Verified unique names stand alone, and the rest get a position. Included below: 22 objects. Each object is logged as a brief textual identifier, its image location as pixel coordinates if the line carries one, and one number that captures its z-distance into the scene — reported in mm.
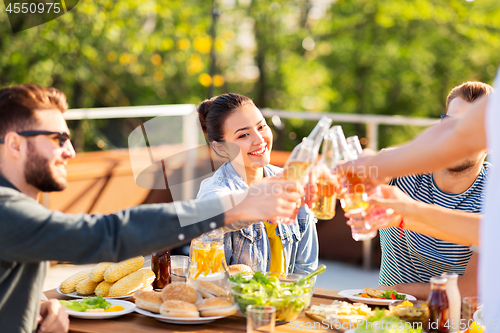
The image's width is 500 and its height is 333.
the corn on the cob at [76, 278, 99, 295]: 2186
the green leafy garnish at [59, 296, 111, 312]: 1930
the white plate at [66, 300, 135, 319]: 1870
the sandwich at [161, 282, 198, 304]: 1892
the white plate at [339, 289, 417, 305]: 2051
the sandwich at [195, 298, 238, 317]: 1840
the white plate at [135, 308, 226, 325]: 1813
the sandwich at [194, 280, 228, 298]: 1964
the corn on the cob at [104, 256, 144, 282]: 2170
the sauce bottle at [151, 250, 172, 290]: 2238
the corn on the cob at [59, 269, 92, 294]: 2203
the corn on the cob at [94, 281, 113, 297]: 2145
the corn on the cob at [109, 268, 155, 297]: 2141
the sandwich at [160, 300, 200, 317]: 1812
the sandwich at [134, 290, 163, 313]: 1886
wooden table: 1811
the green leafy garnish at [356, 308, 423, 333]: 1522
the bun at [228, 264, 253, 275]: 2180
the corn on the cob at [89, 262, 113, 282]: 2193
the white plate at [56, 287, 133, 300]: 2135
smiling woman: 2480
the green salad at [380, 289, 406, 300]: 2086
